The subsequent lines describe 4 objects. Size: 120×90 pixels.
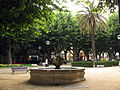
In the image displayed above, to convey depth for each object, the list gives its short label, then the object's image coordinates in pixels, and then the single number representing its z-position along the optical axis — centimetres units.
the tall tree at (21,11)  622
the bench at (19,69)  1238
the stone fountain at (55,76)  736
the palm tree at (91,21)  2226
